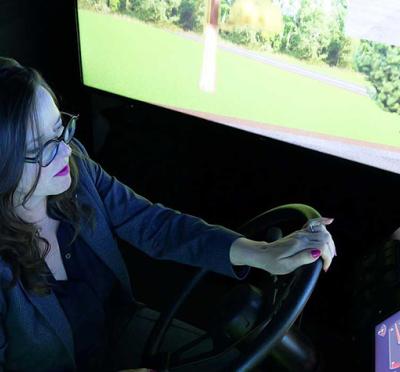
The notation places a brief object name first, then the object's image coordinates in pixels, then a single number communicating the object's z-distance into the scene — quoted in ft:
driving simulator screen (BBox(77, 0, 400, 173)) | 4.34
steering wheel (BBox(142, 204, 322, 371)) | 2.59
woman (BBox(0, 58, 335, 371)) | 3.07
